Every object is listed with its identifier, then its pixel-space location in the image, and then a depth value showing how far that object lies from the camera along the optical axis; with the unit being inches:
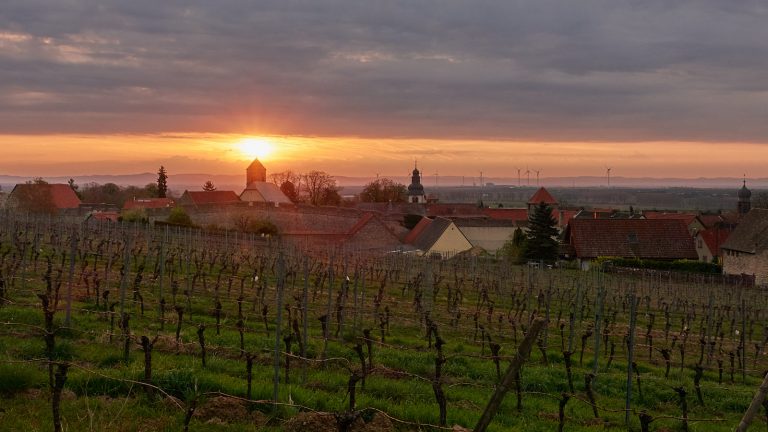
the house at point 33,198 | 2632.9
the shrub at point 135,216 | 2274.5
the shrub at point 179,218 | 2292.6
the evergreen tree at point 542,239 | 2030.0
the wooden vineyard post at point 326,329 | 479.0
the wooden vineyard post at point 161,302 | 519.5
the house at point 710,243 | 2340.1
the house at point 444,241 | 2301.9
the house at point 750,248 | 1862.7
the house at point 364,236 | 2303.4
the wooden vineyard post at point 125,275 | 518.1
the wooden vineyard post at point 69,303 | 520.1
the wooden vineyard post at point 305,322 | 400.2
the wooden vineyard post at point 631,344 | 388.8
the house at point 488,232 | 2647.6
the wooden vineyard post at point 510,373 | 213.3
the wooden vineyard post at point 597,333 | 499.8
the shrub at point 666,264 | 1963.6
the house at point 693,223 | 3097.9
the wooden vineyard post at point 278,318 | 333.2
